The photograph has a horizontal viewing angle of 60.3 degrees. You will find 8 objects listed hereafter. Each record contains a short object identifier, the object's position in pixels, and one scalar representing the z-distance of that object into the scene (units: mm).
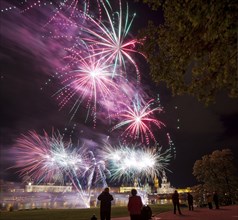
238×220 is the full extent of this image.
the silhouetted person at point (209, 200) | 16495
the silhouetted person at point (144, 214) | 8457
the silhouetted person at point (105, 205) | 7917
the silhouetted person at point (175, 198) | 14653
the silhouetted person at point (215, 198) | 16622
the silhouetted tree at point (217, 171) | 25643
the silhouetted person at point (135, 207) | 7118
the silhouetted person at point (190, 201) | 16187
